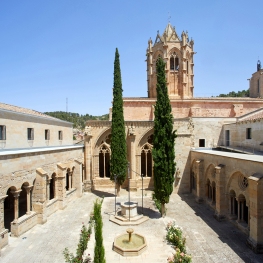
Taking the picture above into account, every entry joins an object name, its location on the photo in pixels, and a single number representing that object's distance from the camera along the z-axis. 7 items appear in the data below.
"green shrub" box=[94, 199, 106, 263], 6.65
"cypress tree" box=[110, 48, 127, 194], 18.56
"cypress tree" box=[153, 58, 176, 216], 14.20
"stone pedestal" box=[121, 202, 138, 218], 14.09
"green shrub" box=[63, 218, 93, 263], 8.74
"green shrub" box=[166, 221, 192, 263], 8.61
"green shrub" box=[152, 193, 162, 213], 15.09
